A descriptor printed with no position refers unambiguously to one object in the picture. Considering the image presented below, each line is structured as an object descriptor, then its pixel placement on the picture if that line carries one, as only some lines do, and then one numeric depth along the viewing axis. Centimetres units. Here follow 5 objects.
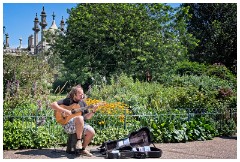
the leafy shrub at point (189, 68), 1349
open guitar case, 439
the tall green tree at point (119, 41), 1320
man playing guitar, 432
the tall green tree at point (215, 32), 2068
